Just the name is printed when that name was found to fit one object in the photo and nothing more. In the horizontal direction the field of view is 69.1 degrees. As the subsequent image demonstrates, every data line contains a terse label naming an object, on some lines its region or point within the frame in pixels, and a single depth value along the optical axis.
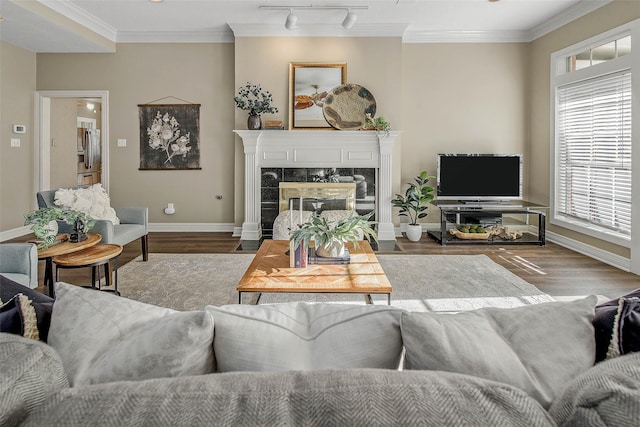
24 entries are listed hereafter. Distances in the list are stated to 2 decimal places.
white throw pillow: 4.24
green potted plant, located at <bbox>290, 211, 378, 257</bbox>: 2.98
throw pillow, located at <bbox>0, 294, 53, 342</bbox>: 0.94
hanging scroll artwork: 6.66
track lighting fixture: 5.48
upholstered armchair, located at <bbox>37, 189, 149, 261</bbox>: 3.94
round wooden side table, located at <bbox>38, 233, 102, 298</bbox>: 3.19
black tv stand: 5.86
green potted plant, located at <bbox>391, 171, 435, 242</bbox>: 6.14
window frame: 4.39
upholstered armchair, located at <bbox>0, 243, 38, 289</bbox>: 2.87
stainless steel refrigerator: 9.45
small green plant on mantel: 6.15
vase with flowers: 6.18
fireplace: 6.26
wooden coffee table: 2.59
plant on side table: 3.24
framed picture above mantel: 6.34
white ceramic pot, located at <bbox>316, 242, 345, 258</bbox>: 3.12
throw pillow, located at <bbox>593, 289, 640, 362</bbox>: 0.88
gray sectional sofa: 0.65
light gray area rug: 3.57
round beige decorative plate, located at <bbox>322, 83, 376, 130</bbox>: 6.28
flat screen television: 6.26
